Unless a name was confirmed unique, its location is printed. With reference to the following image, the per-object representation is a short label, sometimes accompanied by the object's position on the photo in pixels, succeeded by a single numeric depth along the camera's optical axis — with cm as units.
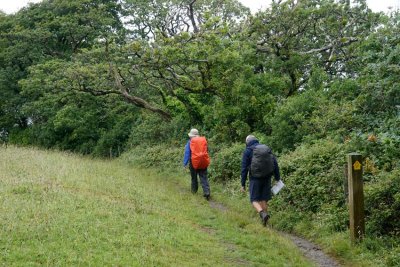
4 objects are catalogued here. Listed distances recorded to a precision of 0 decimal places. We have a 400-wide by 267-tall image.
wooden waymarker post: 728
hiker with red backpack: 1150
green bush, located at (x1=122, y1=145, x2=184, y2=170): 1753
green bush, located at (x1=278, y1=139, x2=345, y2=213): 902
